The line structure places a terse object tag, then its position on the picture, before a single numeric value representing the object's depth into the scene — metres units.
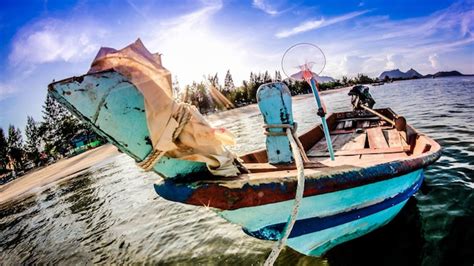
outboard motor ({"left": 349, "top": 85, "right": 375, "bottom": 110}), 10.16
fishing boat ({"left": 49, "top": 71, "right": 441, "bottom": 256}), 1.82
